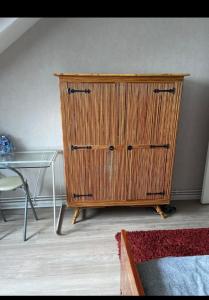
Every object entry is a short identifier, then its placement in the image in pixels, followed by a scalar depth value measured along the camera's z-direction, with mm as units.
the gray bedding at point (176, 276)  918
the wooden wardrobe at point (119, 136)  1808
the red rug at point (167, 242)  1729
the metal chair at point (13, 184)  1878
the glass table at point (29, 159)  1920
